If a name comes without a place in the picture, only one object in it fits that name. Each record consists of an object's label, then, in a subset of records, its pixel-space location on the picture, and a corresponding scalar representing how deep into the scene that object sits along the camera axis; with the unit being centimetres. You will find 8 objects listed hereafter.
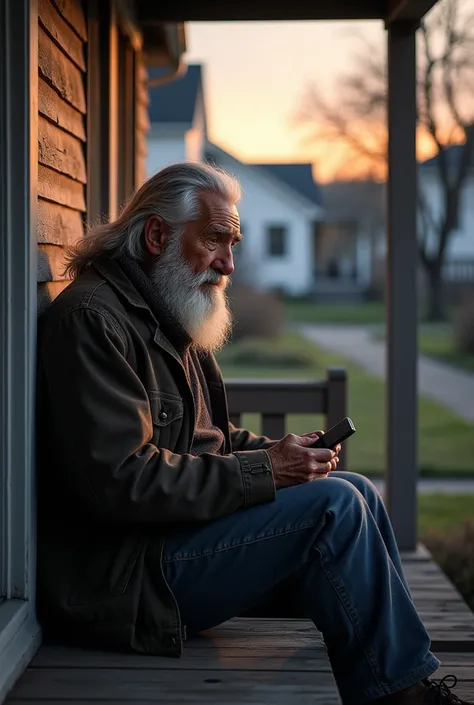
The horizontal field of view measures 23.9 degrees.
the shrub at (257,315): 2511
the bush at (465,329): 2036
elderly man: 227
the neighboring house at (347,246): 3803
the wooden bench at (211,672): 213
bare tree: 1988
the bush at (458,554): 521
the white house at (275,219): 3182
